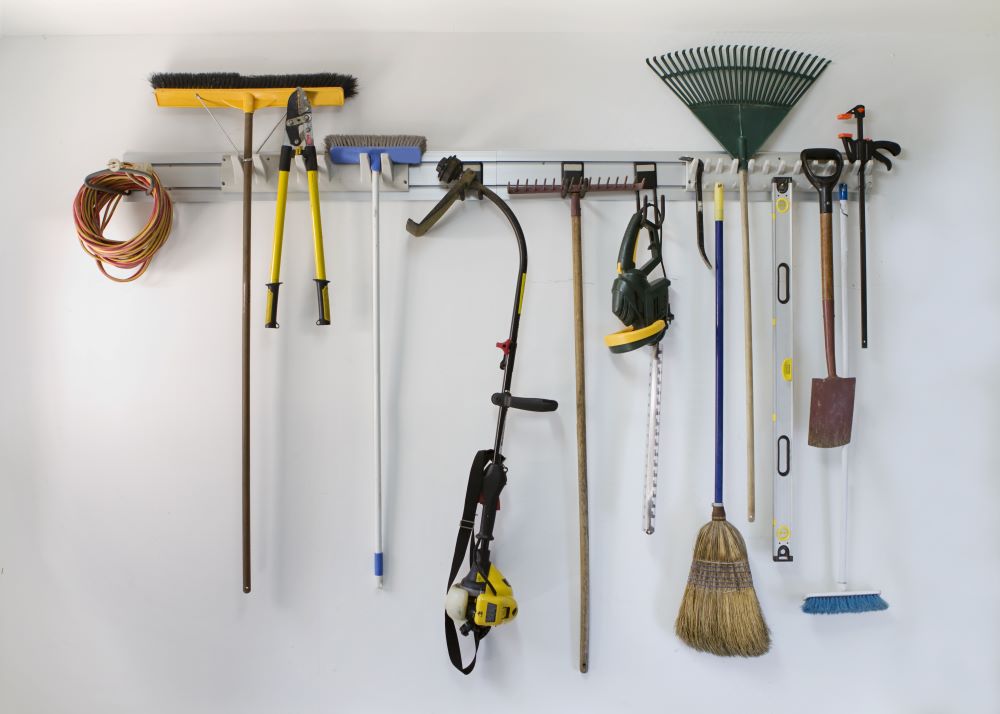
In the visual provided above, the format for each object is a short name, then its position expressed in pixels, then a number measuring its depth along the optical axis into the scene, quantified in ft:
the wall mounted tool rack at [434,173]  5.69
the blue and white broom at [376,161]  5.46
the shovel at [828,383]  5.42
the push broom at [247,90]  5.45
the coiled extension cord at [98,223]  5.39
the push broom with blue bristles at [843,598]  5.56
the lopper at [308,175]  5.28
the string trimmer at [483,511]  4.97
